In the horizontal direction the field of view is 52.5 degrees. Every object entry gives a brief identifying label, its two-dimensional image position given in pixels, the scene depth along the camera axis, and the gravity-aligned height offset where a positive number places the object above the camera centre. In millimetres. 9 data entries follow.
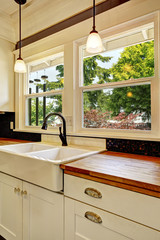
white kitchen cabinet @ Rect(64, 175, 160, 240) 754 -490
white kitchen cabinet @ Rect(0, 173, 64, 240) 1098 -700
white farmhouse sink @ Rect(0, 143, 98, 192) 1068 -336
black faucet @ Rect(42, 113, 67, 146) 1741 -175
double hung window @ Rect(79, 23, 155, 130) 1462 +381
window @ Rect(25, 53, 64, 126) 2112 +453
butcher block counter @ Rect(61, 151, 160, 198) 763 -284
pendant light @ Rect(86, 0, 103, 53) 1231 +613
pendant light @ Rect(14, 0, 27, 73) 1765 +602
